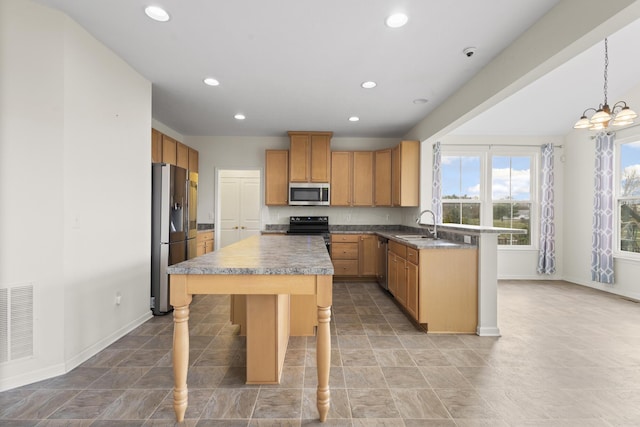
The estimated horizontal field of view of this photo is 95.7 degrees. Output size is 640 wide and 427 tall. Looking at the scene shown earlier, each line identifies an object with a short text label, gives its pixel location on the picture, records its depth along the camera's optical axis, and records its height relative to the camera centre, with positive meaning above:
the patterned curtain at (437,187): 4.74 +0.47
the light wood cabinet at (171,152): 3.91 +0.93
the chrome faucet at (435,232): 3.69 -0.22
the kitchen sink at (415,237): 3.72 -0.29
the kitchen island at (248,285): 1.60 -0.40
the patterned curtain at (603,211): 4.34 +0.10
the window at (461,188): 5.26 +0.51
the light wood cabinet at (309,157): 5.16 +1.02
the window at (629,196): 4.16 +0.32
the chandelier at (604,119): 2.92 +1.02
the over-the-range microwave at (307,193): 5.20 +0.37
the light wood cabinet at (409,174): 4.70 +0.67
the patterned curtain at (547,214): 5.05 +0.05
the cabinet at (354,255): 5.07 -0.71
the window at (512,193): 5.27 +0.44
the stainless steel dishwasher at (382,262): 4.50 -0.77
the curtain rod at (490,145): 5.20 +1.28
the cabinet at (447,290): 2.94 -0.76
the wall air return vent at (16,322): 1.92 -0.76
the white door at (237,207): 7.00 +0.15
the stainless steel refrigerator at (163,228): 3.38 -0.19
